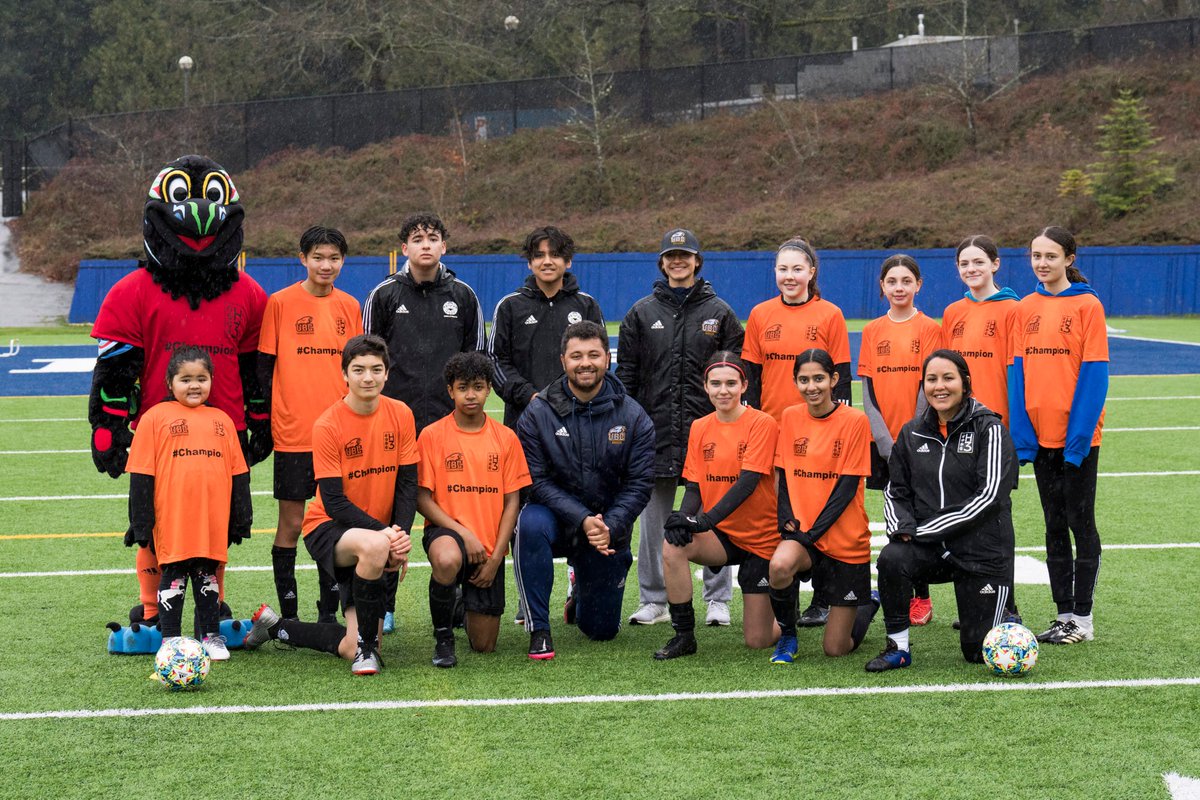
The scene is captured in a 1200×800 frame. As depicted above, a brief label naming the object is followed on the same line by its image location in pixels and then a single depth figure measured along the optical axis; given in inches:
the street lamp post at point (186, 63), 1796.3
